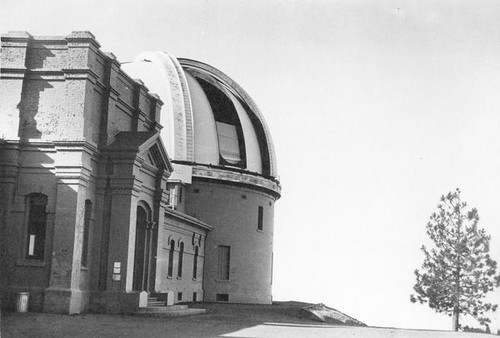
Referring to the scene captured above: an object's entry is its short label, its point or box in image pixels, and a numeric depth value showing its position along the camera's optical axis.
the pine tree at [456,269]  35.94
